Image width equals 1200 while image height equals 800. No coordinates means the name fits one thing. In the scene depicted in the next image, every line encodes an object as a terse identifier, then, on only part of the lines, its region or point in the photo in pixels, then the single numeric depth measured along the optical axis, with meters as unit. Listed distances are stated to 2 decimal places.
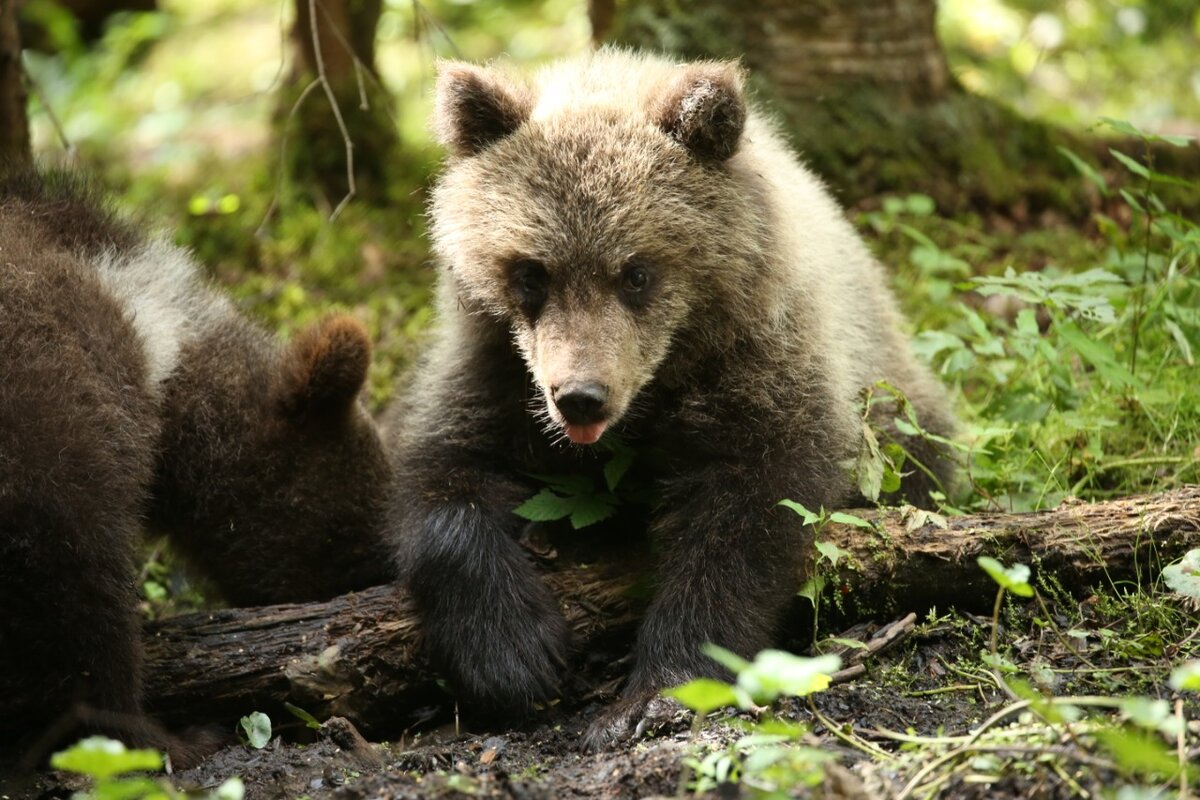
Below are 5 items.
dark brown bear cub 8.60
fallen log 9.20
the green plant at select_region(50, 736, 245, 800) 5.33
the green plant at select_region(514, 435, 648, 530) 9.77
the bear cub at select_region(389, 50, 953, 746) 8.94
